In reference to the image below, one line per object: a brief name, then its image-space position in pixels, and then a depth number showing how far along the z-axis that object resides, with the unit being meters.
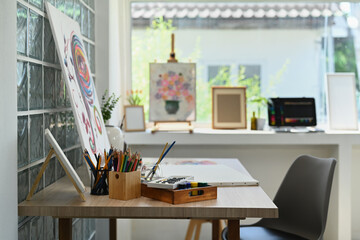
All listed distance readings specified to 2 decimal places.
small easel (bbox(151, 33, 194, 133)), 3.55
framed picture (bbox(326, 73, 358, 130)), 3.73
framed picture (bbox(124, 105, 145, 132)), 3.57
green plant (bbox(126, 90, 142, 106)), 3.65
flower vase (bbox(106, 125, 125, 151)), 2.58
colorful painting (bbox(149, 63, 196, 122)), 3.55
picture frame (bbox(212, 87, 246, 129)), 3.72
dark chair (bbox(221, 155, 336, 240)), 2.37
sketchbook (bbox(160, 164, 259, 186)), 2.06
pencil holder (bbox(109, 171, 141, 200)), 1.76
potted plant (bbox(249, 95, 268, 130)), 3.70
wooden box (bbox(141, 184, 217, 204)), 1.69
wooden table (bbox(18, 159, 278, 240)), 1.64
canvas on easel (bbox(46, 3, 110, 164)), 1.98
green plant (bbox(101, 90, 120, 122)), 2.74
